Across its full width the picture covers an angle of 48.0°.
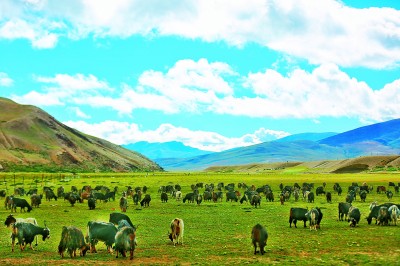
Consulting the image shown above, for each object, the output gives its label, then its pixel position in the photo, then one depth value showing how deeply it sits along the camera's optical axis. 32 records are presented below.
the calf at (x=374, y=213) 35.88
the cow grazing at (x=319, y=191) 70.83
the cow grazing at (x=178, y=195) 62.31
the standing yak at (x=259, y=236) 23.22
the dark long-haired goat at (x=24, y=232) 24.62
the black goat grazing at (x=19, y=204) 45.88
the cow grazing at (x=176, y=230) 26.77
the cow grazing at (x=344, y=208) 38.03
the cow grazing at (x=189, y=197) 58.15
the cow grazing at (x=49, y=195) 59.28
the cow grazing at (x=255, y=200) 52.19
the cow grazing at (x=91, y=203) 48.84
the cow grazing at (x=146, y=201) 52.79
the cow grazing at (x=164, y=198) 58.75
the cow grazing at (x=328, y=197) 58.22
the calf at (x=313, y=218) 32.94
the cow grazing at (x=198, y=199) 56.28
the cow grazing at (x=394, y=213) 35.12
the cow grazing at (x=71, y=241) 22.58
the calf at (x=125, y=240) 22.47
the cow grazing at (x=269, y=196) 59.81
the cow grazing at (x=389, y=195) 62.17
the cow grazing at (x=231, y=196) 60.66
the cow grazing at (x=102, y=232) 23.84
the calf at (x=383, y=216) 34.94
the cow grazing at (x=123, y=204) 46.17
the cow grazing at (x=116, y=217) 30.02
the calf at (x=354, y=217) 34.56
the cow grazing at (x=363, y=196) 58.91
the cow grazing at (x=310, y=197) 57.92
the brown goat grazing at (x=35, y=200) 50.42
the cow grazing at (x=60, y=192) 63.11
